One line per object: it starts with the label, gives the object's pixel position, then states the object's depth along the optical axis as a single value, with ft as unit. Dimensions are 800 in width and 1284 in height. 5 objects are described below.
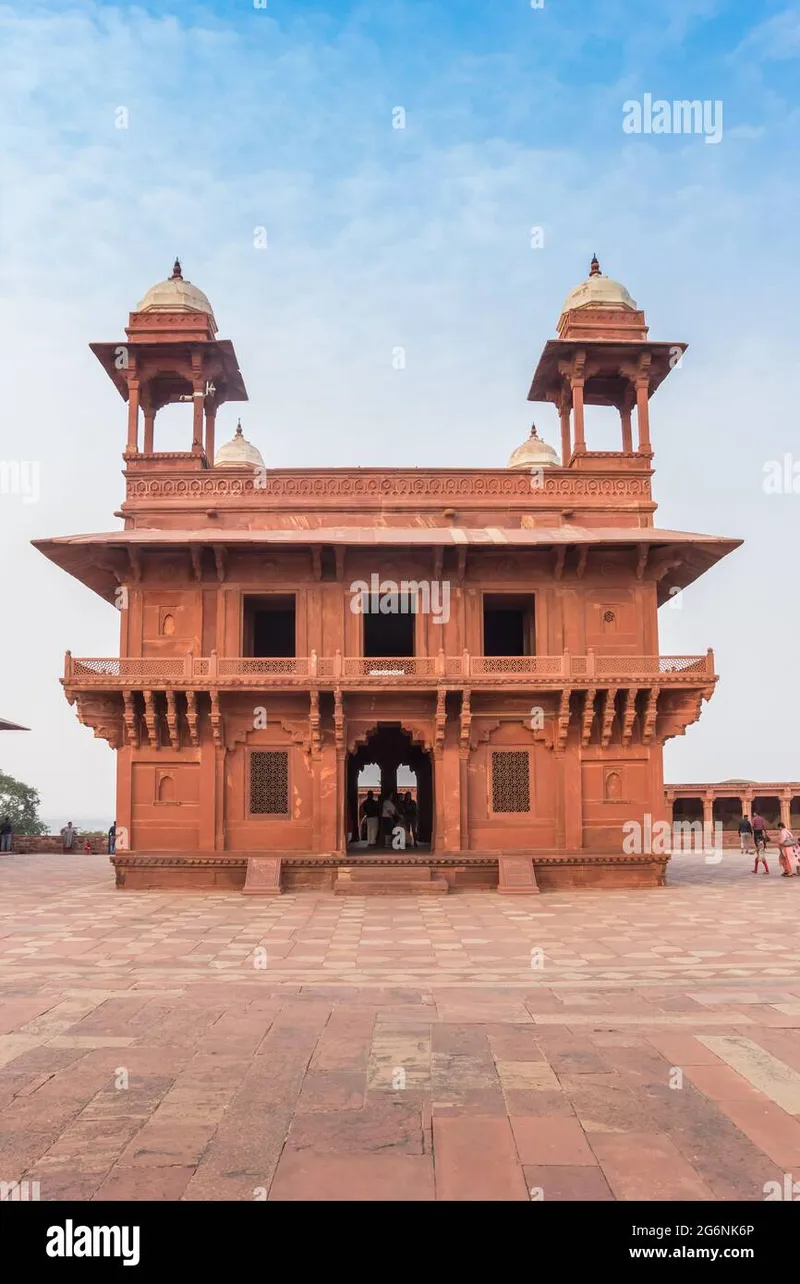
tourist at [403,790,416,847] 76.59
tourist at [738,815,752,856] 95.86
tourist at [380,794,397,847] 73.87
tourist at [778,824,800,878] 67.82
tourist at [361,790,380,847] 74.28
